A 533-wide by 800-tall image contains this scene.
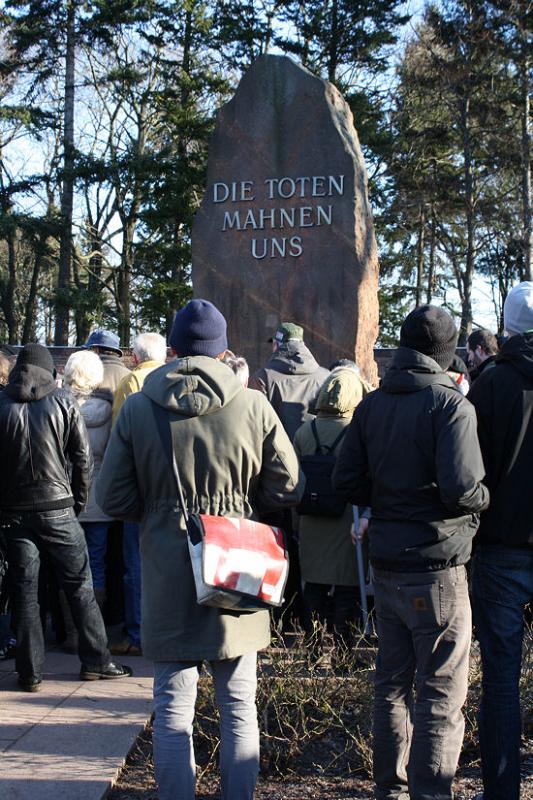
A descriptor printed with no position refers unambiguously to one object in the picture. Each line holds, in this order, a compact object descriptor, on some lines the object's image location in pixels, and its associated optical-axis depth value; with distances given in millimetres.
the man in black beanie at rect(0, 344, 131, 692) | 4375
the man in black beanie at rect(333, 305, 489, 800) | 2928
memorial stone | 8352
